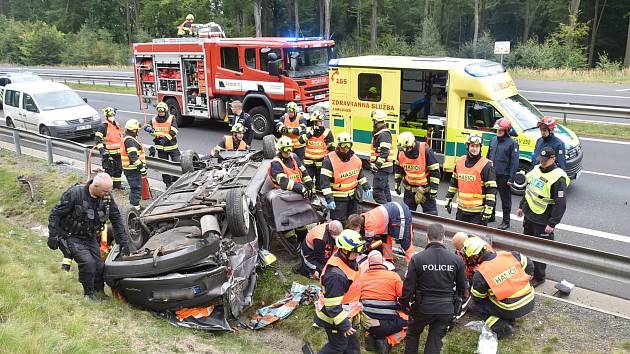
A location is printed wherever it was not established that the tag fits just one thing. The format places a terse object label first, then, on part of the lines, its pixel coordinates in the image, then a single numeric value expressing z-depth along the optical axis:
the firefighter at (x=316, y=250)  5.96
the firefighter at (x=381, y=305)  4.88
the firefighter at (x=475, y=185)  6.52
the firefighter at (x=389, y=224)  5.74
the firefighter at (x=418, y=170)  7.20
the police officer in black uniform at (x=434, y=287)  4.48
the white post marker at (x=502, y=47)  18.26
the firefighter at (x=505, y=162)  7.69
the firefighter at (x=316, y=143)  8.80
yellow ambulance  9.36
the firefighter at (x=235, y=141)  9.44
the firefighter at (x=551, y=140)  7.23
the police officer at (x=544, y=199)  5.95
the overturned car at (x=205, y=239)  5.14
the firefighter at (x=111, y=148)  9.66
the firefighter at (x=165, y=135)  9.95
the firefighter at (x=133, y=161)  8.70
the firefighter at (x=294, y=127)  9.77
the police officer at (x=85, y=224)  5.43
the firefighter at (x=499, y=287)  4.77
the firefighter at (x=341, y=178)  6.88
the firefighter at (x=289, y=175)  6.62
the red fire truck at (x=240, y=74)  14.02
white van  14.91
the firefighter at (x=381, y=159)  8.13
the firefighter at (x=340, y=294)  4.36
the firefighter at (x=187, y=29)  17.08
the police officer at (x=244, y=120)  10.48
